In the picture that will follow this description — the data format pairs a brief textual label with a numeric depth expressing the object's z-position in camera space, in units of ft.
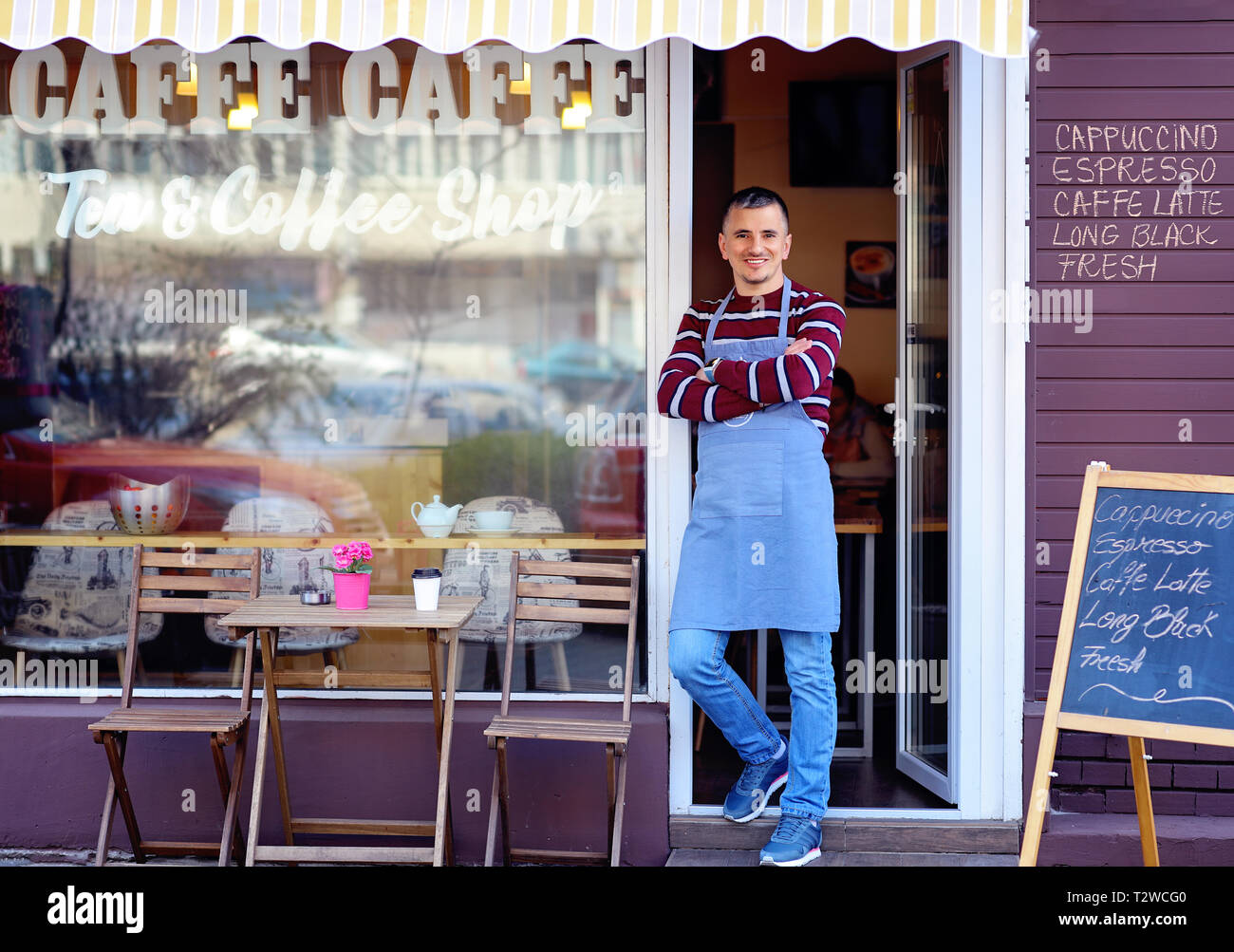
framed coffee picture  26.53
